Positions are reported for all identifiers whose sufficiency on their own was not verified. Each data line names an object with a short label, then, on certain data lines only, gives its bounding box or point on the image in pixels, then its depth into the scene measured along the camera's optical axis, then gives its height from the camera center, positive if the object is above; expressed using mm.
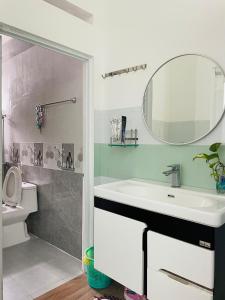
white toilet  2639 -743
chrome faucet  1653 -214
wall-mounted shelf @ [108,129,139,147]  1952 +32
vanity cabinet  1139 -612
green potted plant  1449 -142
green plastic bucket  1879 -1072
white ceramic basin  1136 -337
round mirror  1520 +315
